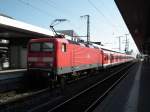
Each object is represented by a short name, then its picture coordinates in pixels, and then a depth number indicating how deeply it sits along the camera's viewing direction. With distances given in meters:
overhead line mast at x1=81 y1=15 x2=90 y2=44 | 41.45
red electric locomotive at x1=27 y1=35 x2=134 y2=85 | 16.50
